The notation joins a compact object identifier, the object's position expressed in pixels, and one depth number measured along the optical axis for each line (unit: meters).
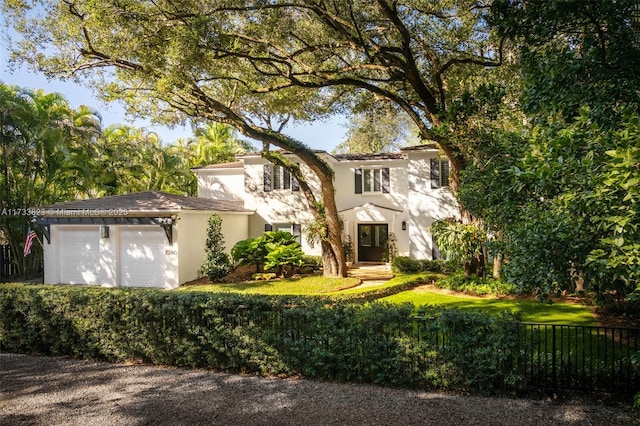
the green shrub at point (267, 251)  18.30
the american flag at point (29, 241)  17.12
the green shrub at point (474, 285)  14.28
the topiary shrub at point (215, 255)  17.56
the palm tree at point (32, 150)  17.45
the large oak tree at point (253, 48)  11.20
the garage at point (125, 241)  17.14
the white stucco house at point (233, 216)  17.41
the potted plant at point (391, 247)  21.91
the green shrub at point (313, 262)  20.48
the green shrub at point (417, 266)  19.16
